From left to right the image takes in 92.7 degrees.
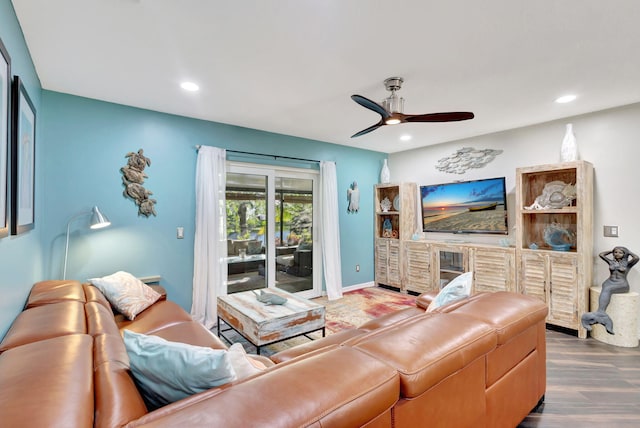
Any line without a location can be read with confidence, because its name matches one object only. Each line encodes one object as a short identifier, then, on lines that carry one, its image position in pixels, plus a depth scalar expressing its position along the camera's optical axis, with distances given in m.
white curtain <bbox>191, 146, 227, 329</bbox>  3.61
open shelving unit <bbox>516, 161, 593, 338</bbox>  3.25
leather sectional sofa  0.81
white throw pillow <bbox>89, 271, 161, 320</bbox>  2.52
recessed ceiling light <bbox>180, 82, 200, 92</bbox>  2.67
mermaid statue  3.02
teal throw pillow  0.98
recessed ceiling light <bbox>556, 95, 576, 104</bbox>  2.94
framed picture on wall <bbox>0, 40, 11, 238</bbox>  1.39
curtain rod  3.95
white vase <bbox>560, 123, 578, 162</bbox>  3.43
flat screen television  4.22
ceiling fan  2.53
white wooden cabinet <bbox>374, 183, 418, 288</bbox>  5.11
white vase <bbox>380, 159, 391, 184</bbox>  5.50
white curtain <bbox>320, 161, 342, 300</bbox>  4.78
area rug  3.17
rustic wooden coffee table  2.41
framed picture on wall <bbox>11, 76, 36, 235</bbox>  1.64
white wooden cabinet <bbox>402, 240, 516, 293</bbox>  3.85
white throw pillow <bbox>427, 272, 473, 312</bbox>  2.18
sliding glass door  4.14
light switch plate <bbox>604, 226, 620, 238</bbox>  3.30
